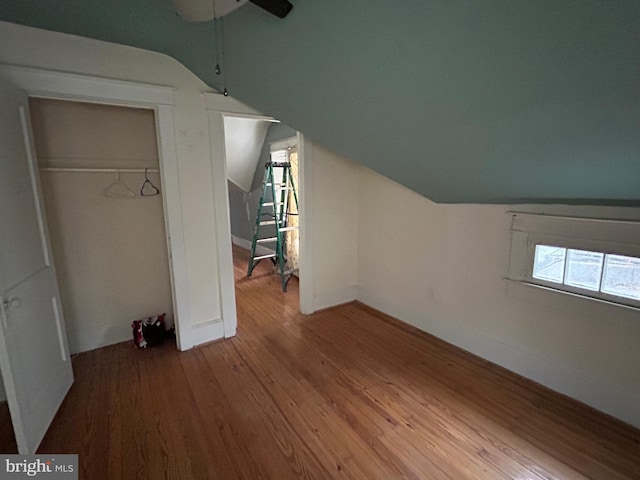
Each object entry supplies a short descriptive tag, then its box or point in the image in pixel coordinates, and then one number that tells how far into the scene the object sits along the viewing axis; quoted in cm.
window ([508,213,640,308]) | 169
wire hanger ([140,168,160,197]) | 266
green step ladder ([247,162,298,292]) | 407
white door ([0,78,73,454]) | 147
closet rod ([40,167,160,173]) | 229
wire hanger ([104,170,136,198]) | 254
